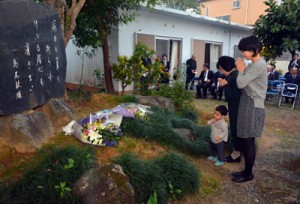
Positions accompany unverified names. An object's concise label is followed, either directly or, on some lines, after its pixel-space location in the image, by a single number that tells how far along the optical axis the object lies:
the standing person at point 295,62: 9.34
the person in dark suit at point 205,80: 9.47
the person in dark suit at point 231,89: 3.43
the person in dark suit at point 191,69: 10.17
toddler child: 3.66
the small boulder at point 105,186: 2.39
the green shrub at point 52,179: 2.45
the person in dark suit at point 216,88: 9.17
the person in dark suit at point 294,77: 8.52
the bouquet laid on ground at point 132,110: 4.02
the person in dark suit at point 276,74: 9.83
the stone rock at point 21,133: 2.99
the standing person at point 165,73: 7.06
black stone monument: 2.90
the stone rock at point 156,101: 5.29
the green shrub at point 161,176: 2.73
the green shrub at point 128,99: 5.41
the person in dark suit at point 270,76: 9.66
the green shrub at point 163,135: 3.88
